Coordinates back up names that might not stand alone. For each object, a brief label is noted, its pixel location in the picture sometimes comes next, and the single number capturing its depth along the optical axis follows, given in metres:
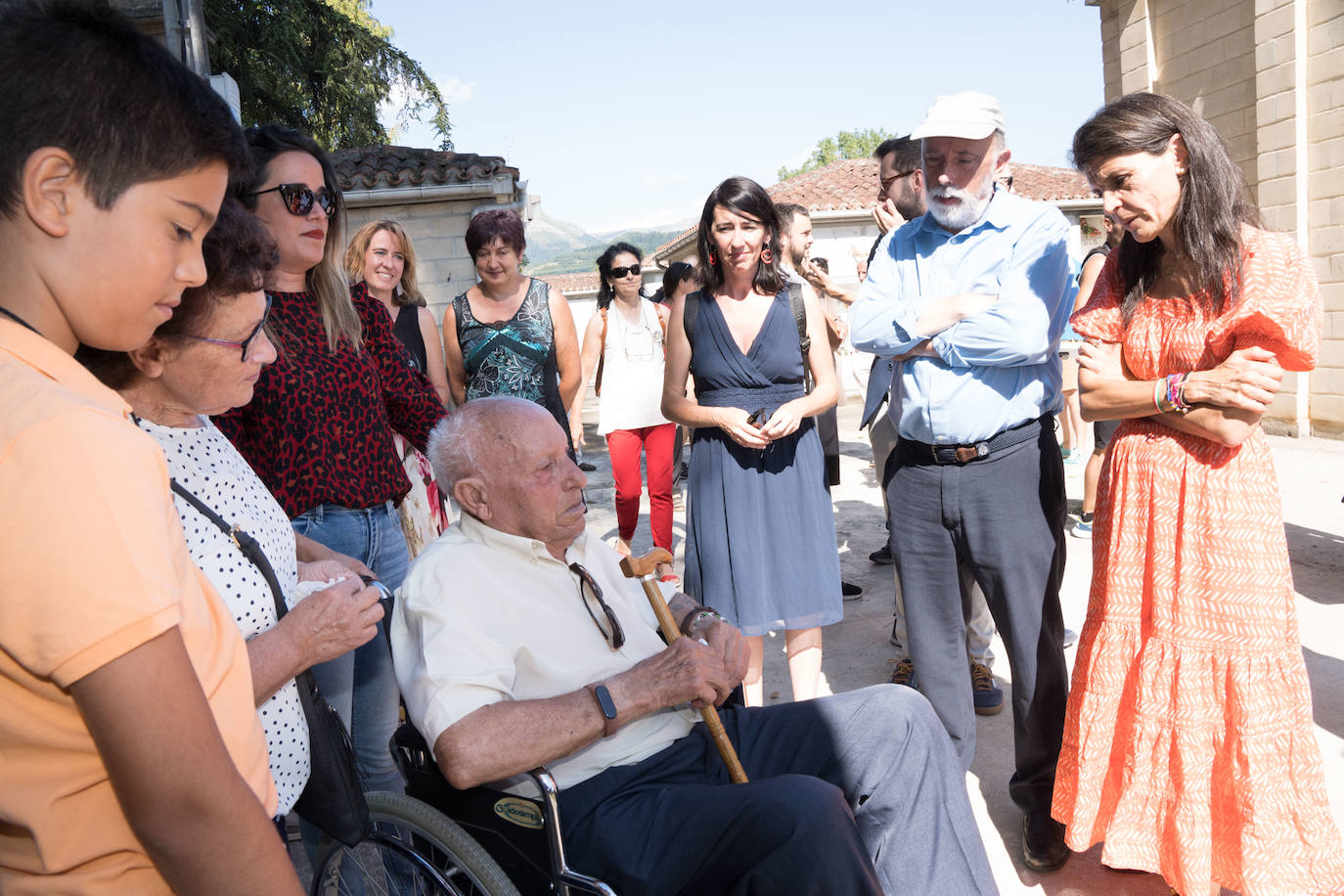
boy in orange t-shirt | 0.77
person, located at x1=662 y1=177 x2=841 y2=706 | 3.32
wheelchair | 1.67
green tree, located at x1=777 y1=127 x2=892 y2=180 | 70.88
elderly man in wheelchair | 1.67
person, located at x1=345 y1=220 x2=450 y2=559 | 3.72
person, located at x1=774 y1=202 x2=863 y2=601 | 4.27
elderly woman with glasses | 1.51
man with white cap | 2.63
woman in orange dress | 2.12
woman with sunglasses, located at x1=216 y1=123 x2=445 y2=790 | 2.28
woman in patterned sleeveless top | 4.36
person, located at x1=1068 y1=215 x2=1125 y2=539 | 5.57
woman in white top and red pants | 5.73
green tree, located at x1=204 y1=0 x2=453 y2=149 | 15.54
